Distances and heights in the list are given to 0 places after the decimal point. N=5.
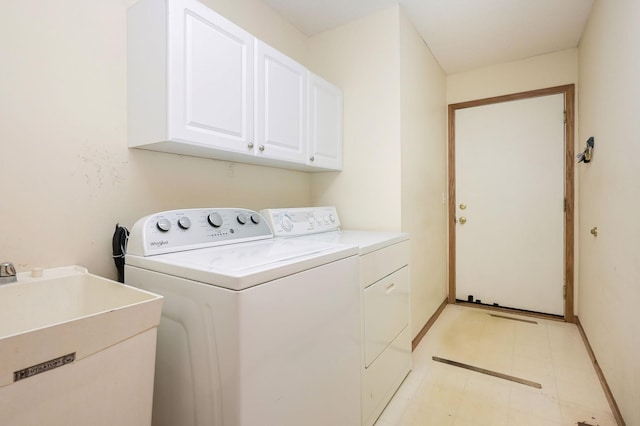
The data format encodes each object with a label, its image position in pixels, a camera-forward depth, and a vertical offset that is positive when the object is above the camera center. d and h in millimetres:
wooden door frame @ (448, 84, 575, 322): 2688 +226
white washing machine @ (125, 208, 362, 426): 810 -349
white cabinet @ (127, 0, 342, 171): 1192 +549
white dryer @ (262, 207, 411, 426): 1418 -425
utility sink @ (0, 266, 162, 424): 578 -312
